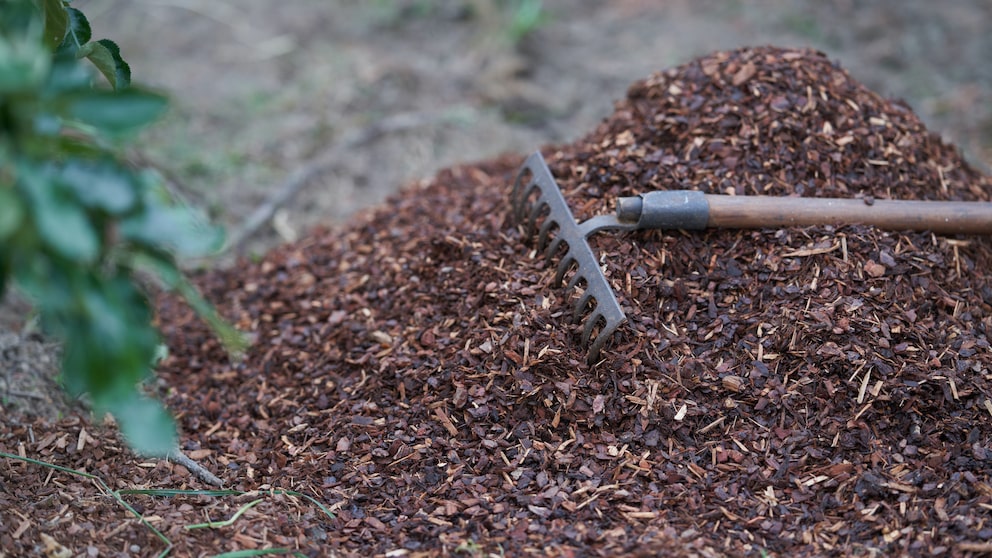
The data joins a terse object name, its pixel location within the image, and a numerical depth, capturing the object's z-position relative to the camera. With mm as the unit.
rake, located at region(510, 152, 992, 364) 2715
